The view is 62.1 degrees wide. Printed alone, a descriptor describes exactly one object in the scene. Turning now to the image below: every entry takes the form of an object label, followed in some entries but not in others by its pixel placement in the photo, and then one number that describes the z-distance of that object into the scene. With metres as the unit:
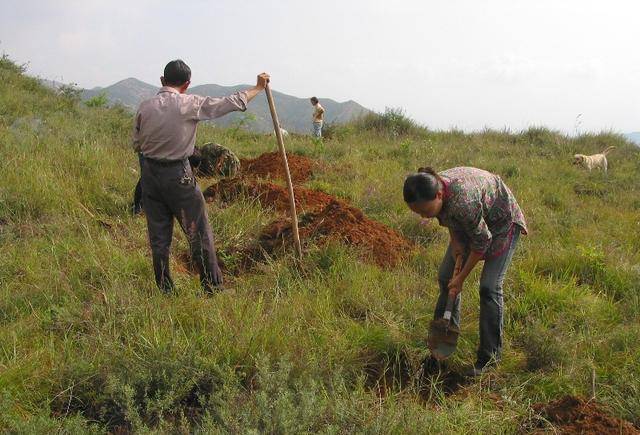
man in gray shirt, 3.75
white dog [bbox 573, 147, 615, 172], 10.16
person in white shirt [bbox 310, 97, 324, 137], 12.91
